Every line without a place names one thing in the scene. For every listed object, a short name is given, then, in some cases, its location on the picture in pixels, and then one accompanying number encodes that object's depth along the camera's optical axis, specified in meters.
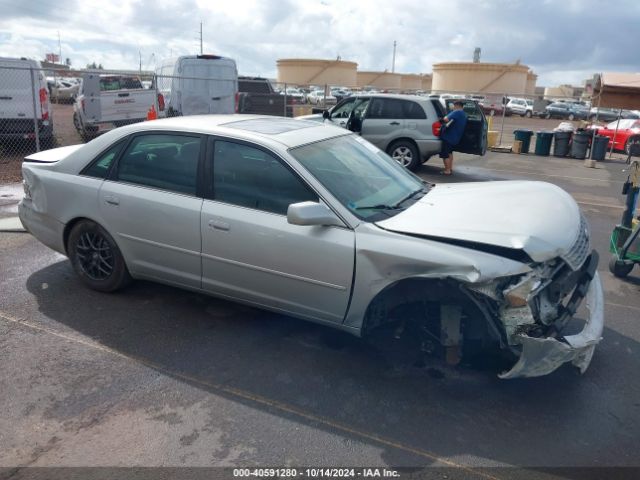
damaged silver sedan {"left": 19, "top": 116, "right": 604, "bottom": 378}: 3.19
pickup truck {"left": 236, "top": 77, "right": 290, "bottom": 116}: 16.35
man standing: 11.45
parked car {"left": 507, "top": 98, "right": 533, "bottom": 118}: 43.62
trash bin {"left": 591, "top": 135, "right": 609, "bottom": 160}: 16.22
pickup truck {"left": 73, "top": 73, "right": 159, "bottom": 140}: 13.48
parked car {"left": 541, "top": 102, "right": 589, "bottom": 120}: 41.84
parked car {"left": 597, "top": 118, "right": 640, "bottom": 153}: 18.64
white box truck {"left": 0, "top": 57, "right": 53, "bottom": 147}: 11.36
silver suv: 11.87
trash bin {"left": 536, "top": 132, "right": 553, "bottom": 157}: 17.19
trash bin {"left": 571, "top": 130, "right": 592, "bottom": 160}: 16.69
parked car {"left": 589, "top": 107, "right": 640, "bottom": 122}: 38.06
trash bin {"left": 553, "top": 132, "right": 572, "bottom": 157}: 16.88
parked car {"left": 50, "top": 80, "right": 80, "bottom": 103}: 34.16
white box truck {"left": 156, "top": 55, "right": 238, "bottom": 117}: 14.38
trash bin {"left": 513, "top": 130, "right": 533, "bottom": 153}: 17.56
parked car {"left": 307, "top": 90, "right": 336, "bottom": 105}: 35.34
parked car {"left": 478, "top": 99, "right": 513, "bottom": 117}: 40.59
